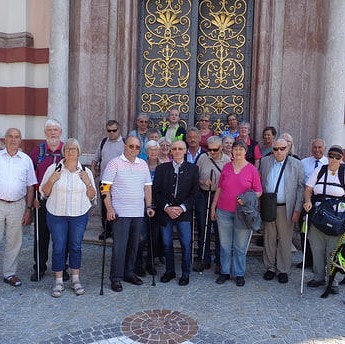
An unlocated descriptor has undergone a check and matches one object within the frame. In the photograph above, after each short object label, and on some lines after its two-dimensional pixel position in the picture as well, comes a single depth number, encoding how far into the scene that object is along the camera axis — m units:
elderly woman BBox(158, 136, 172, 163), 5.49
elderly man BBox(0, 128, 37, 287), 4.84
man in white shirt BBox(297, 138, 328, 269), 5.70
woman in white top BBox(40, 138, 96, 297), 4.59
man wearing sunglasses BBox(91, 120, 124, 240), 6.00
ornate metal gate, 7.48
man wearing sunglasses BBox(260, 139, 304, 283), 5.24
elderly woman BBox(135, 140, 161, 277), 5.29
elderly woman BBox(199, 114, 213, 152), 6.45
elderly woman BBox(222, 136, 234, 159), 5.72
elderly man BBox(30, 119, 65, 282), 4.98
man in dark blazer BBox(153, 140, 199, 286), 5.08
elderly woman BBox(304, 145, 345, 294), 4.87
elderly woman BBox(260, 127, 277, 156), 6.16
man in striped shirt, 4.84
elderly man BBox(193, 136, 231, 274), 5.47
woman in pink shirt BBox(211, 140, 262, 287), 5.04
